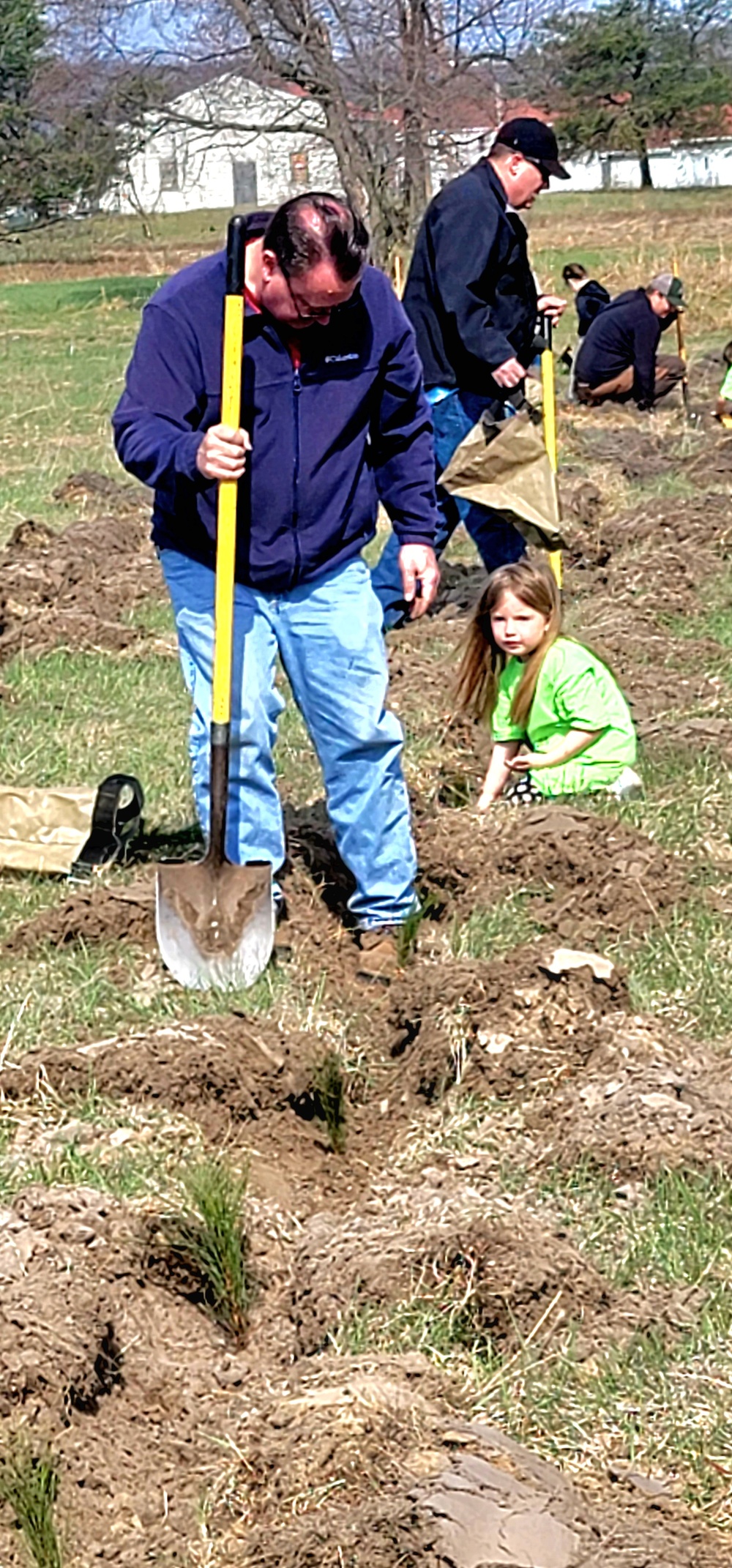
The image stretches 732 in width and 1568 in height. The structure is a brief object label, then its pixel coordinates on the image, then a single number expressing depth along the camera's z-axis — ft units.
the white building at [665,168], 220.64
